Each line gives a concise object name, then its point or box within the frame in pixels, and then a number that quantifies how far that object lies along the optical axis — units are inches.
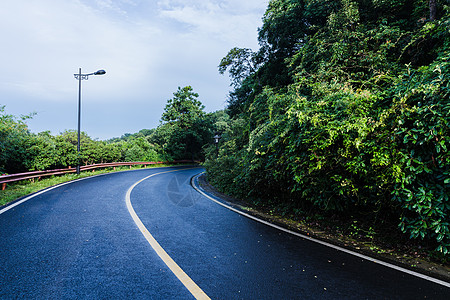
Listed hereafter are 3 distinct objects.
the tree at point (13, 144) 418.6
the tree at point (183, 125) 1347.2
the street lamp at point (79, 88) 559.4
